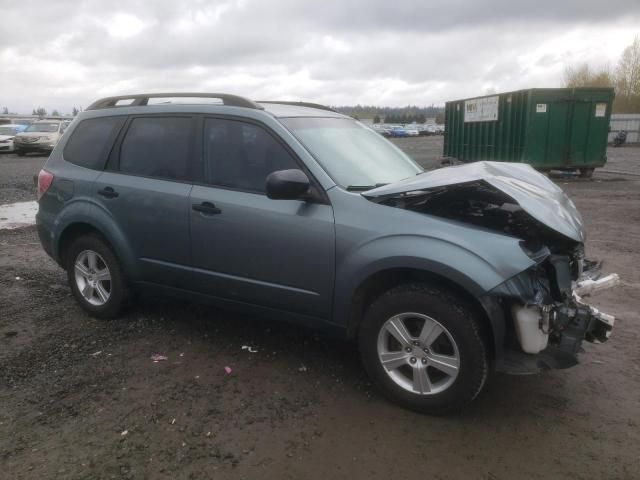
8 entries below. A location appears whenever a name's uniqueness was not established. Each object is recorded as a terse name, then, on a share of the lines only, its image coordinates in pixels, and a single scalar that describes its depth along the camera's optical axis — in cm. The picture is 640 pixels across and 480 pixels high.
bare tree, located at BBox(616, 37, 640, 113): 5481
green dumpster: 1541
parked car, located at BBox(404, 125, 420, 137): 6475
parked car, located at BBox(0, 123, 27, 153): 2588
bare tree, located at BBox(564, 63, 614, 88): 6165
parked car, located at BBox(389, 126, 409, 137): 6089
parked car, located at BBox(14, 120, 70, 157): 2378
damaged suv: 304
